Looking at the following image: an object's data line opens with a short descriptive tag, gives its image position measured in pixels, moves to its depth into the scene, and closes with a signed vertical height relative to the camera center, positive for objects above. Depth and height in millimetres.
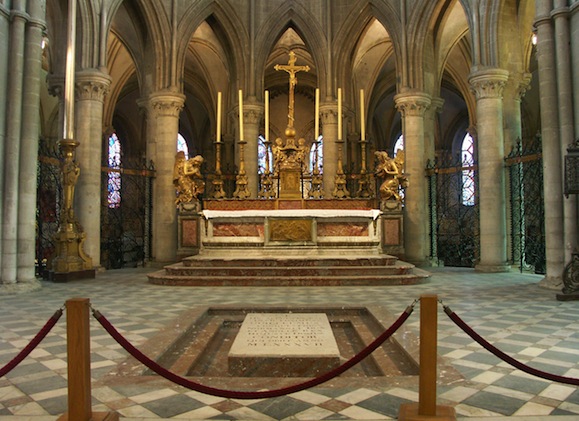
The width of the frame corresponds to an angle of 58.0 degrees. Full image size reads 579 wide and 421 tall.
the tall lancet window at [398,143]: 33738 +6069
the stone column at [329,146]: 18781 +3332
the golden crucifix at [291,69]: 12870 +4221
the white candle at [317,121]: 11719 +2767
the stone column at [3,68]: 9672 +3213
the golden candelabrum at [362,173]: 12783 +1698
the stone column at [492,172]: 14164 +1767
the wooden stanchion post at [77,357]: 2826 -642
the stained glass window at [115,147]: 30859 +5517
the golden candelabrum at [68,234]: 11836 +117
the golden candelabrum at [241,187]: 13126 +1305
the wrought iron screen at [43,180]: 12773 +1528
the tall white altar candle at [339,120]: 12348 +2829
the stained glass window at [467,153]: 28344 +5055
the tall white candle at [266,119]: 12148 +2793
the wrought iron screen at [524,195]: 13758 +1121
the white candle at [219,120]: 11909 +2728
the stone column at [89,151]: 14172 +2393
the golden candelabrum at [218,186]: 13078 +1361
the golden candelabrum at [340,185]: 13614 +1385
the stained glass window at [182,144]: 32966 +5996
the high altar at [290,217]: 12227 +491
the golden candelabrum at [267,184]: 13562 +1398
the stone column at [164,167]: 16734 +2298
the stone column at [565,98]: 9656 +2603
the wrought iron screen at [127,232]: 16750 +248
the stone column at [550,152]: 10117 +1651
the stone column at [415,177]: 16609 +1913
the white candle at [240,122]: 12488 +2774
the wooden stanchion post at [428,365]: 2965 -737
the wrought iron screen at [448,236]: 17016 +7
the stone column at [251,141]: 18688 +3513
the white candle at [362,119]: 11677 +2673
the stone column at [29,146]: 9984 +1798
